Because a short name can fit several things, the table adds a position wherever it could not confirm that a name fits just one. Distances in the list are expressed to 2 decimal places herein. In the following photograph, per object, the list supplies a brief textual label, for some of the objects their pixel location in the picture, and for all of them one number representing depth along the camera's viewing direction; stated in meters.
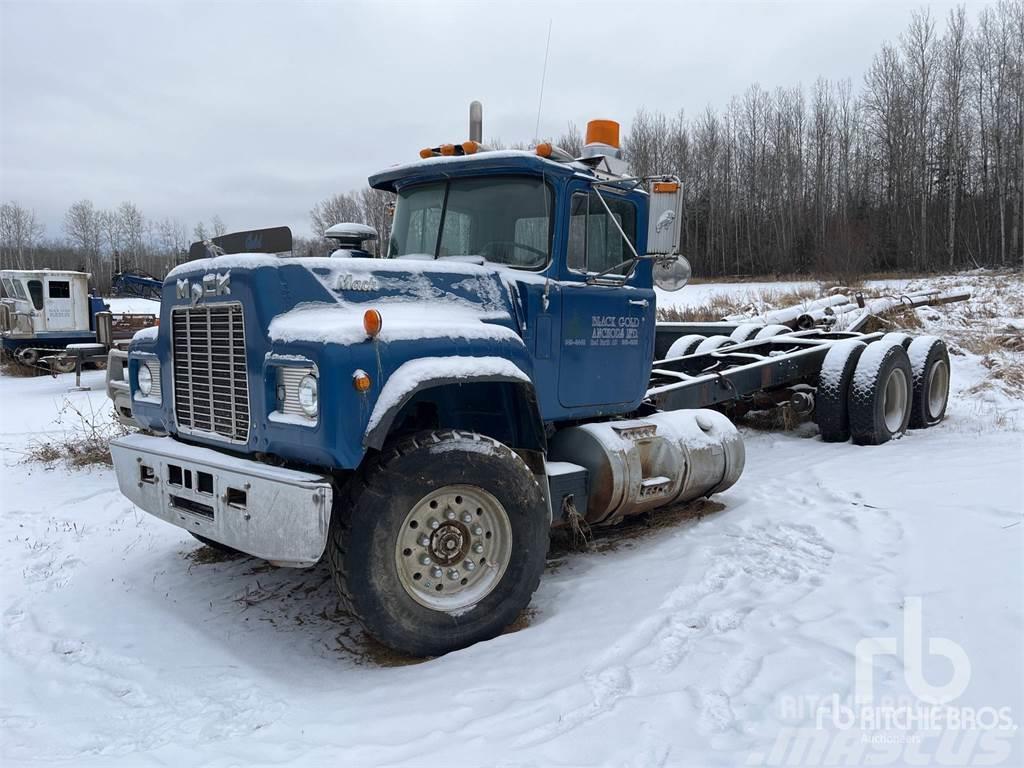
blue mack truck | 3.47
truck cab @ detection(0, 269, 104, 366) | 19.53
